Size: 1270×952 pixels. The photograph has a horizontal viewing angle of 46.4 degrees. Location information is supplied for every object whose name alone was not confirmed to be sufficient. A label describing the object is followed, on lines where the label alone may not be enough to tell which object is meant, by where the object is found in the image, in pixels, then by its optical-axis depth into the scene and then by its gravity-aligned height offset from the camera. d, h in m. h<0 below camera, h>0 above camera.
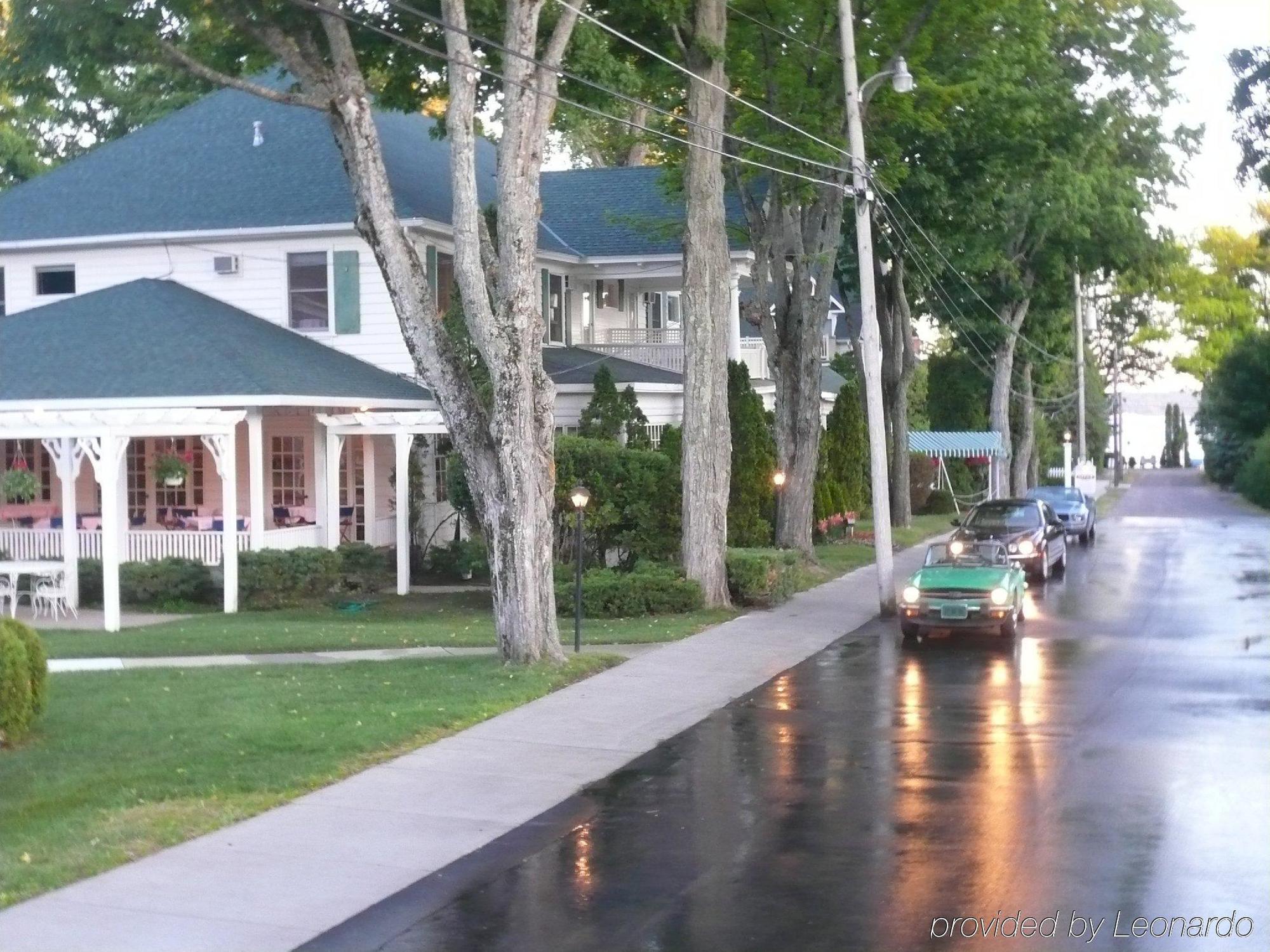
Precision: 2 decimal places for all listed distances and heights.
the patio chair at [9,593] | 20.67 -1.44
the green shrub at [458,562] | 25.25 -1.41
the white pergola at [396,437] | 24.12 +0.76
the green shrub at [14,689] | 11.50 -1.55
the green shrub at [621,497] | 23.69 -0.31
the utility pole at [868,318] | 22.20 +2.35
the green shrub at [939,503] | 56.62 -1.22
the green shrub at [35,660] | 11.75 -1.36
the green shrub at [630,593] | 21.33 -1.69
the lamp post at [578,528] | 17.41 -0.58
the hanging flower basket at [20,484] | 23.92 +0.12
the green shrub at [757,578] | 23.05 -1.60
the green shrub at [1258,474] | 58.47 -0.41
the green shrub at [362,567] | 24.39 -1.39
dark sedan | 27.66 -1.18
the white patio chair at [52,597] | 21.12 -1.53
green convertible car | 19.09 -1.69
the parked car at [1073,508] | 38.91 -1.07
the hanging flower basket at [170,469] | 24.25 +0.31
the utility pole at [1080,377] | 59.97 +3.71
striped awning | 51.81 +0.97
